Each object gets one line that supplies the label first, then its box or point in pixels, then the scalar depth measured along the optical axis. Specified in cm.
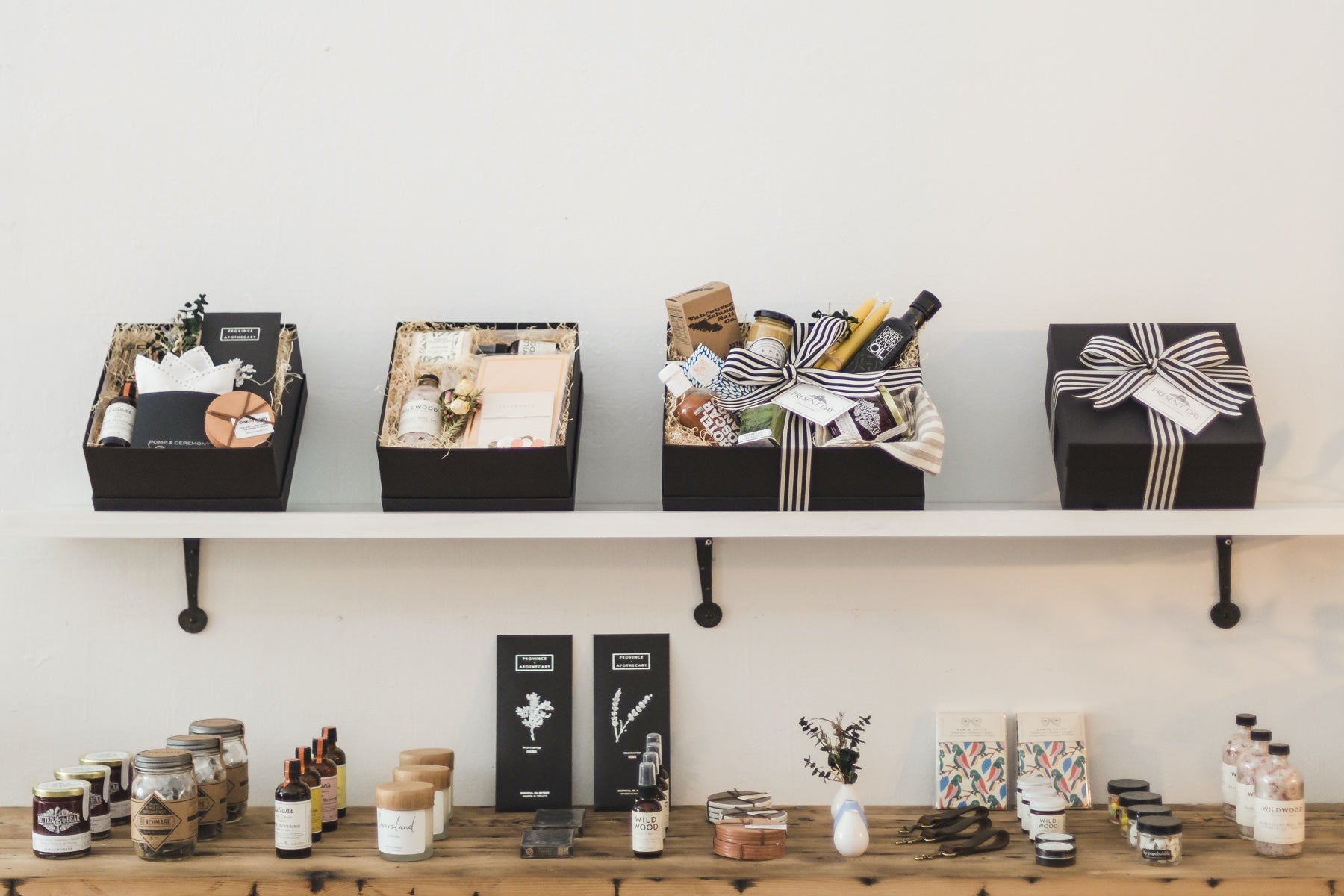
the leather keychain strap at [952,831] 178
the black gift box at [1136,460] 175
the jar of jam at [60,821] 171
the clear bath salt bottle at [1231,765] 191
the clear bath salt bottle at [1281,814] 171
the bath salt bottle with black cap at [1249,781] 180
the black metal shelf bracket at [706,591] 200
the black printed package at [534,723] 198
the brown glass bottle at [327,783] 186
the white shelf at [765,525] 176
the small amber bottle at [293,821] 171
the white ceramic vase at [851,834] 172
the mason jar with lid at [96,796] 179
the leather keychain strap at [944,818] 181
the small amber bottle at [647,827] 172
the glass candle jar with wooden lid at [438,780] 182
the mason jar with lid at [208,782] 181
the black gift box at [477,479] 176
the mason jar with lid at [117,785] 189
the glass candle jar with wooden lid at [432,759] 189
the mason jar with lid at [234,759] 188
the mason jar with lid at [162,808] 170
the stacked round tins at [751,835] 172
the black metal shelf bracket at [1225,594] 199
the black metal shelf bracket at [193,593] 202
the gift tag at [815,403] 174
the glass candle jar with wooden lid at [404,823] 170
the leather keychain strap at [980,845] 174
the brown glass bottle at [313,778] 180
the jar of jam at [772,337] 182
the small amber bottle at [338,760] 190
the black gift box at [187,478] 179
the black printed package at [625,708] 198
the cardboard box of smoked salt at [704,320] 183
